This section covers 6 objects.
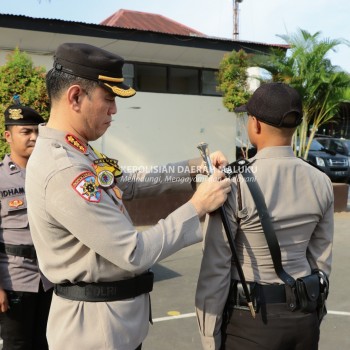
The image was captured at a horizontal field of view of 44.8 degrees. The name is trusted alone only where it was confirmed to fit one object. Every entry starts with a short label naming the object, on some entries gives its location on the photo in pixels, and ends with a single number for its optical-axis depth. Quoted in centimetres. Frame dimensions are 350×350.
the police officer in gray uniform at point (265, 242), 173
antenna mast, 2895
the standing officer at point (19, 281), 238
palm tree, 939
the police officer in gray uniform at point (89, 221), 136
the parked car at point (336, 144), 1605
